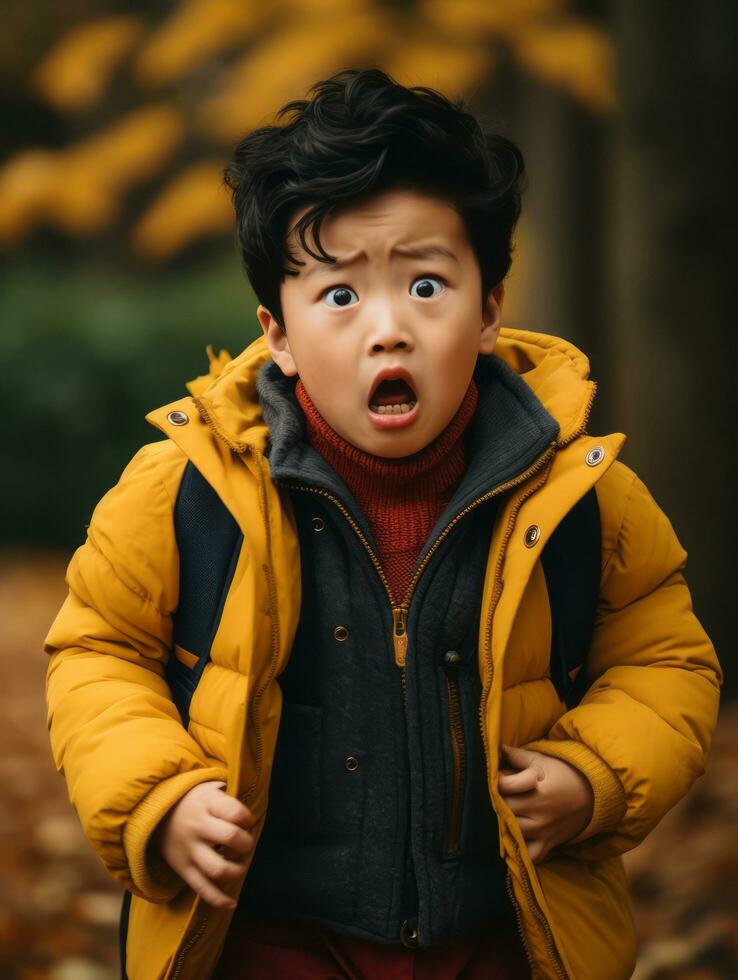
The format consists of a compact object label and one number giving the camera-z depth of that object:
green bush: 5.95
